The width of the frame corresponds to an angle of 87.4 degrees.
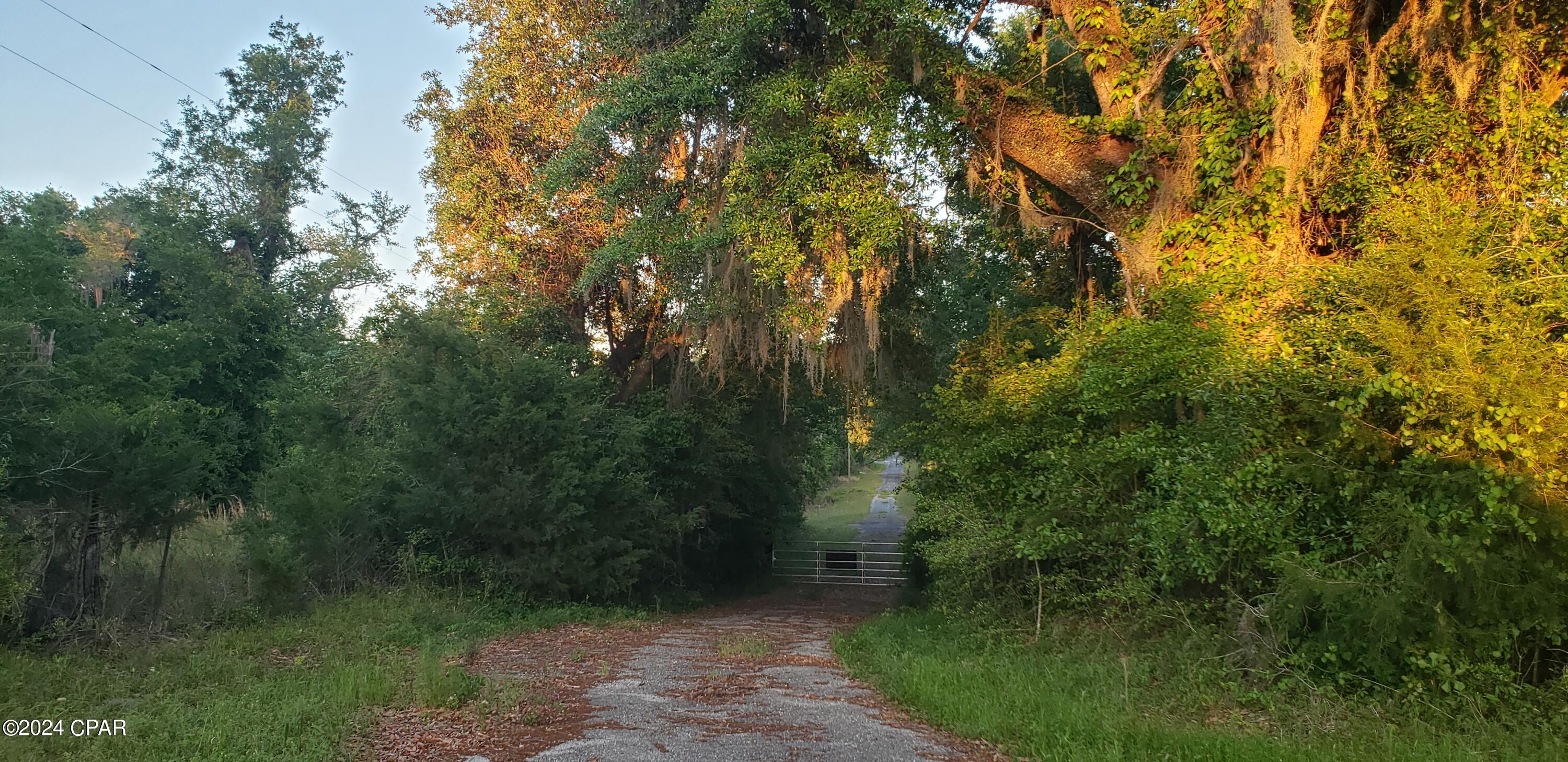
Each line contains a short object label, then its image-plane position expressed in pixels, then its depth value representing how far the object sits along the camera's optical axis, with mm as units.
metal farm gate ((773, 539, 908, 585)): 25047
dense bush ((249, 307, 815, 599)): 11867
